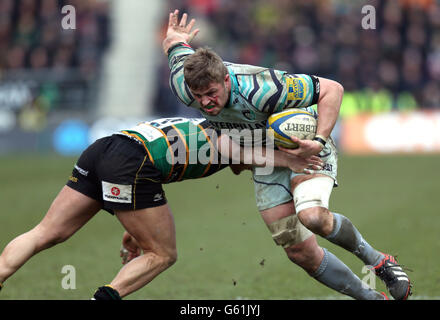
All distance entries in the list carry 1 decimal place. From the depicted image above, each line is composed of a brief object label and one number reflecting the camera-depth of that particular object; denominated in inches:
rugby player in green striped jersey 417.4
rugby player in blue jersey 409.4
